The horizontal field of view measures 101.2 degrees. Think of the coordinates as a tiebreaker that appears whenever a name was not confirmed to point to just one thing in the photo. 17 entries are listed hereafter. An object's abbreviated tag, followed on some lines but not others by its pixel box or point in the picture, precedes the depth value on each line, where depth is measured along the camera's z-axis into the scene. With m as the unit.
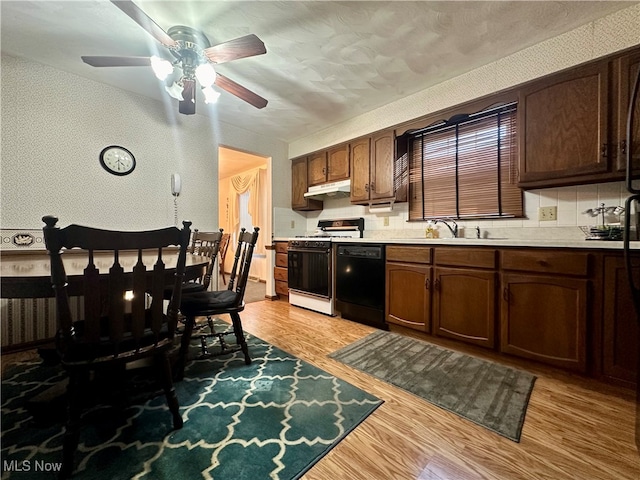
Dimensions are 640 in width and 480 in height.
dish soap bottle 2.77
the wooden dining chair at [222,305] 1.70
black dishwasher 2.63
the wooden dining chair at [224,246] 3.05
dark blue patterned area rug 1.04
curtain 5.40
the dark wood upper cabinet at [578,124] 1.73
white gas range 3.10
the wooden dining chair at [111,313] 0.97
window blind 2.41
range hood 3.49
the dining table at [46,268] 1.13
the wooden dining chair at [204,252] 2.24
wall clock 2.66
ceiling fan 1.66
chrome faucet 2.67
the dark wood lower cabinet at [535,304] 1.54
